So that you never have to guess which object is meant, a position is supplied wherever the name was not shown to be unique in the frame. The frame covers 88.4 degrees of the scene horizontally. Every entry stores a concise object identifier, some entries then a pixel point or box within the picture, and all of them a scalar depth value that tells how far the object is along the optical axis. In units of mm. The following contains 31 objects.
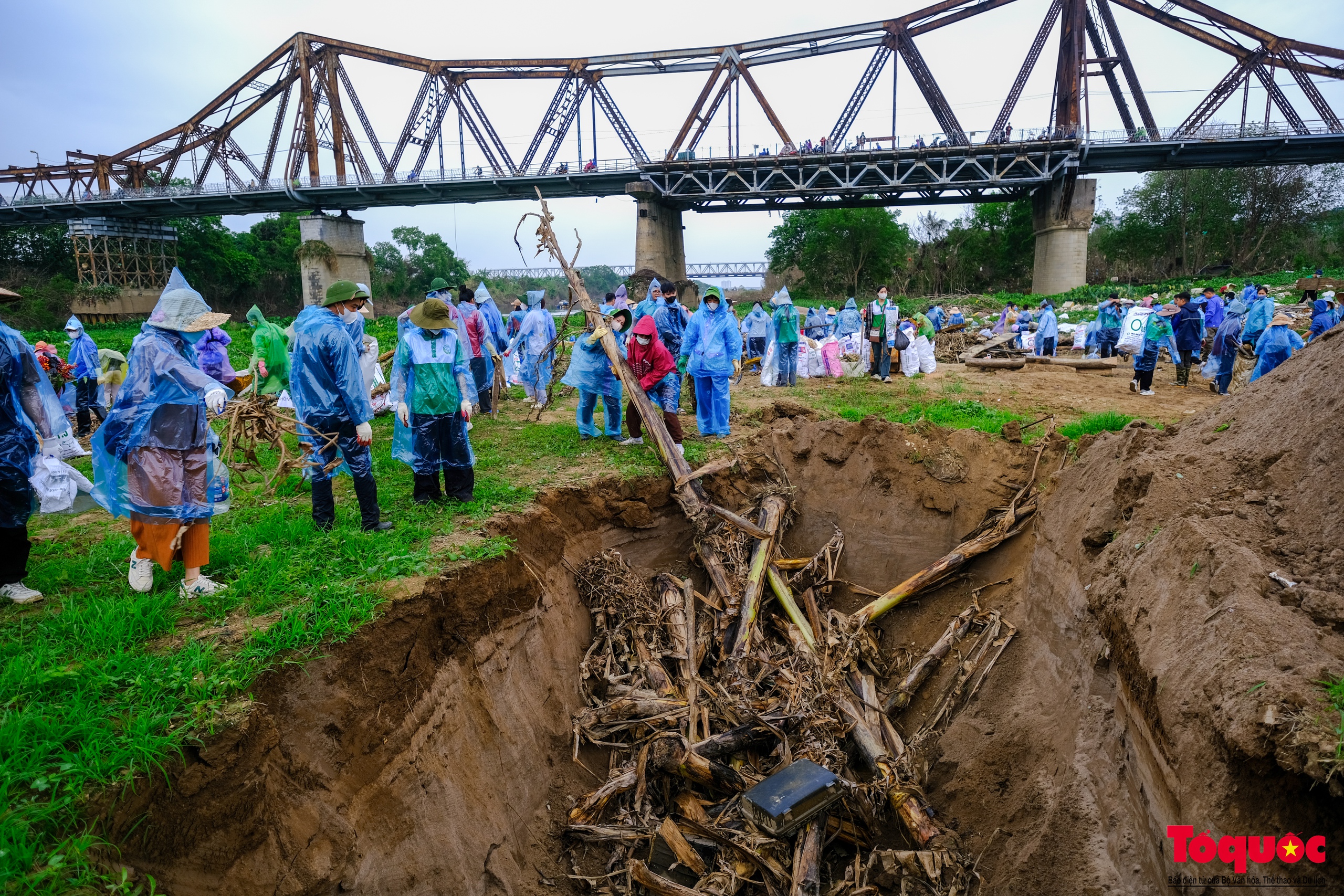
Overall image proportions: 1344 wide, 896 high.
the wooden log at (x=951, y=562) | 6676
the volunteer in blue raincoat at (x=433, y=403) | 5617
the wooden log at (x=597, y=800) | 4586
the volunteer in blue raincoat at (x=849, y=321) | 18312
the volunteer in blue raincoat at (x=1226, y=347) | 10634
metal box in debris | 4082
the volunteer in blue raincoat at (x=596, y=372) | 8250
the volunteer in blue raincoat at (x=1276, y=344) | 9688
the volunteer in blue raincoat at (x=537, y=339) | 10992
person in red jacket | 7848
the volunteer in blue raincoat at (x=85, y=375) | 11016
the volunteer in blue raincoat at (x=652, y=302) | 10016
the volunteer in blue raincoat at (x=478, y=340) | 9547
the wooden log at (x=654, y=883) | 4027
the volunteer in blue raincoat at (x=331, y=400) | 5051
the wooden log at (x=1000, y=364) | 15094
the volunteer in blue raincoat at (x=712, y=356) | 8781
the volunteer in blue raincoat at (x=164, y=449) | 4066
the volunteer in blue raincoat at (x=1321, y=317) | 10953
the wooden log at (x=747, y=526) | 6582
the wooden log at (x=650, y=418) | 6812
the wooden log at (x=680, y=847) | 4227
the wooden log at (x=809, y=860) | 3980
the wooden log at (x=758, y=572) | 5945
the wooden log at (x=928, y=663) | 5719
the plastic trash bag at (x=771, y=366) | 13594
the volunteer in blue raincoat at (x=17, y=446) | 4086
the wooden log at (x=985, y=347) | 17109
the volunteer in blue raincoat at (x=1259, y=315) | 11914
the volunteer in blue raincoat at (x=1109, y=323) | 16031
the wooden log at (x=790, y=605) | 6156
